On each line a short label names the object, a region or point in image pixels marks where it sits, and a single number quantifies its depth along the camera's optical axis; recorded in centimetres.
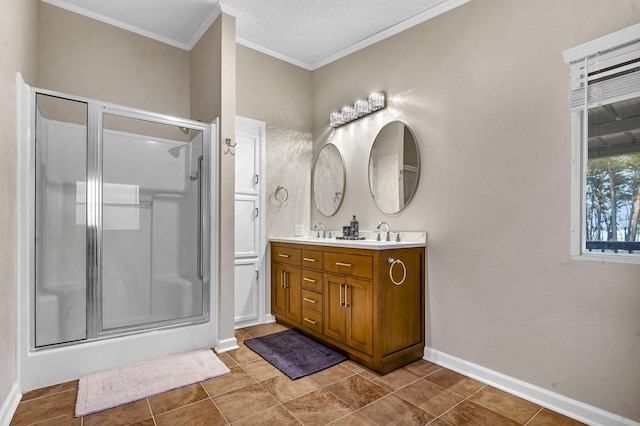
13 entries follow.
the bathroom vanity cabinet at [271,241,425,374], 237
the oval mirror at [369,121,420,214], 280
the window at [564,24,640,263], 179
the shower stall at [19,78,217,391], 216
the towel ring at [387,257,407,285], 241
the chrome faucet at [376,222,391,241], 300
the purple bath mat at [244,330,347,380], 246
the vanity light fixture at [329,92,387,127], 303
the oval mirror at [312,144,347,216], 350
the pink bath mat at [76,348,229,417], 200
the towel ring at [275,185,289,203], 359
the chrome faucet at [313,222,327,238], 362
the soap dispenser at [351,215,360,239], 315
